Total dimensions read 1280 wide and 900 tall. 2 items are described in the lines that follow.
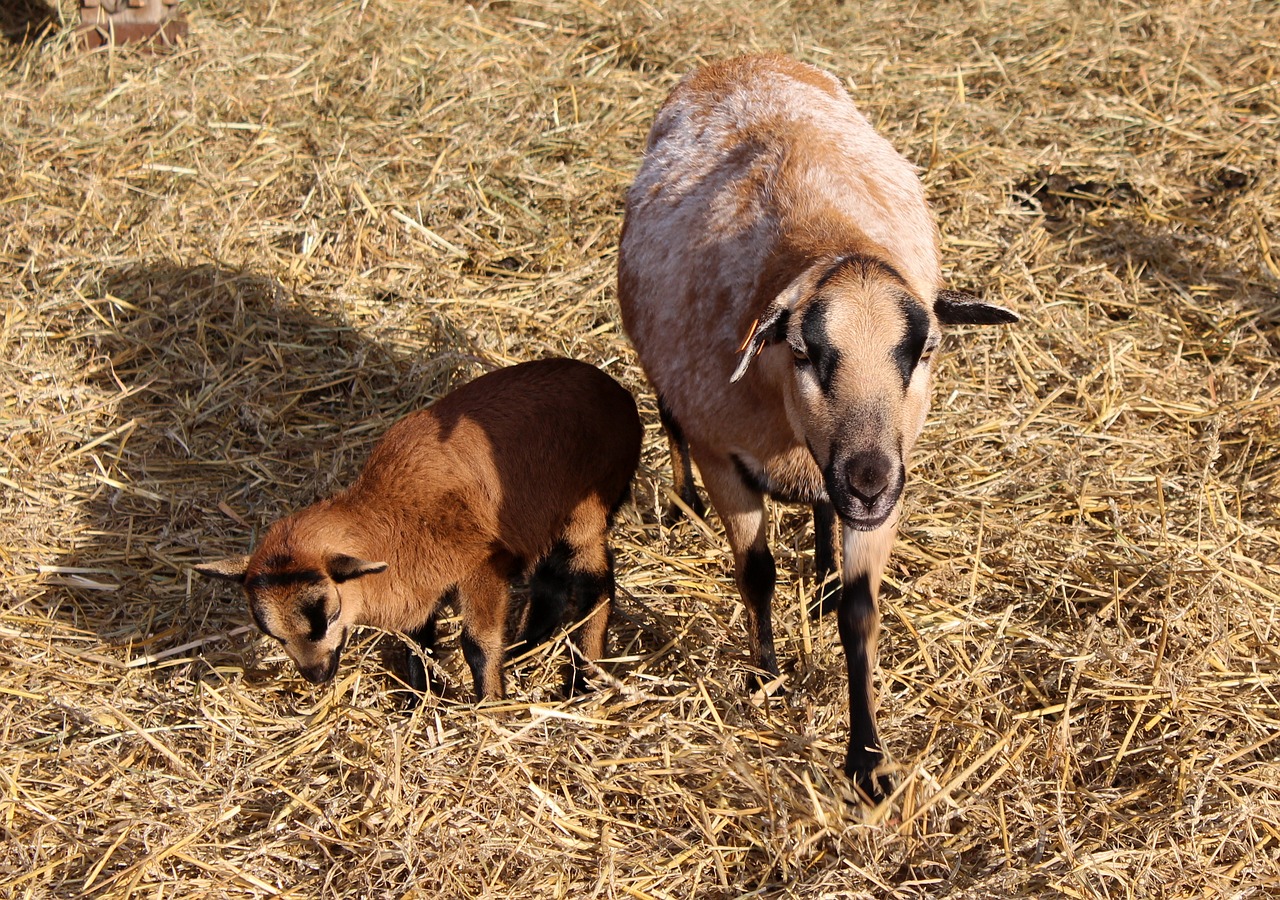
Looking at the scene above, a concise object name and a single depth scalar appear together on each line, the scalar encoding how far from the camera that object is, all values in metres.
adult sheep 3.96
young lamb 4.83
